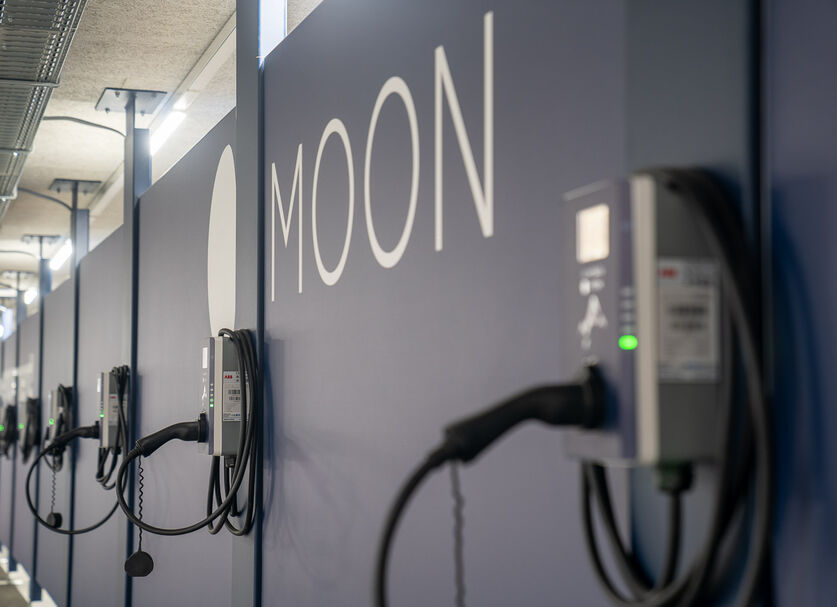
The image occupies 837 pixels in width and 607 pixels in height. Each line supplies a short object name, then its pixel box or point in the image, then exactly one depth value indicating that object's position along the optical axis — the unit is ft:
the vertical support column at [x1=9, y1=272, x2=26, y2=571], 26.30
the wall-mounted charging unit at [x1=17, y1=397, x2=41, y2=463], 22.41
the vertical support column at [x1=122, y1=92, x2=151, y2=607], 12.96
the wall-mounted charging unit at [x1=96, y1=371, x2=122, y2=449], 13.16
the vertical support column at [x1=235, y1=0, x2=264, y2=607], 7.88
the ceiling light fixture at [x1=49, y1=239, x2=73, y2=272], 25.88
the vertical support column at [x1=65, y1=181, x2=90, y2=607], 17.83
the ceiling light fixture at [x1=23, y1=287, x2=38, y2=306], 37.91
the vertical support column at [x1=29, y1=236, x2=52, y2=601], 22.13
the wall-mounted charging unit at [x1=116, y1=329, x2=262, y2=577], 7.78
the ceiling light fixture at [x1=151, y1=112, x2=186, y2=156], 14.42
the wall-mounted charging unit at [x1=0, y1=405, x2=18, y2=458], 26.11
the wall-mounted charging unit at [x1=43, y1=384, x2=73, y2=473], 17.95
